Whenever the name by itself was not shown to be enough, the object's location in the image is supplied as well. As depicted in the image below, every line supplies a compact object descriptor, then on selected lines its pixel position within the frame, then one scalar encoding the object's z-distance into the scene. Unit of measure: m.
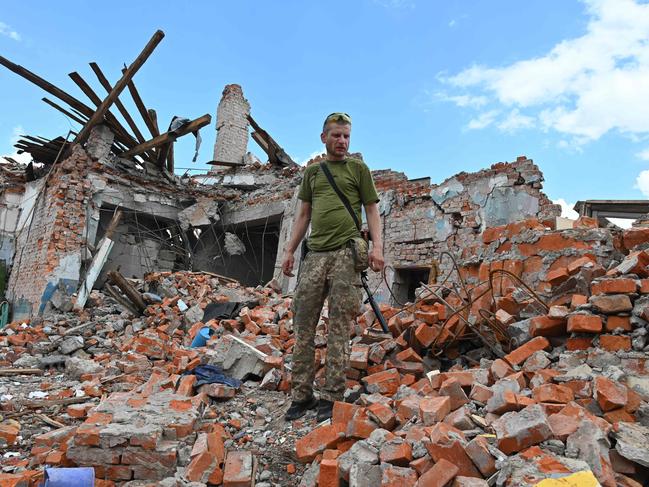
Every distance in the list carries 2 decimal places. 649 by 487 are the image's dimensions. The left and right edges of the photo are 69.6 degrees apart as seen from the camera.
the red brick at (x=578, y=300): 2.69
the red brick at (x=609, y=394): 1.95
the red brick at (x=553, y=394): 2.05
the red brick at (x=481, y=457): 1.67
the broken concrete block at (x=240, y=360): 3.62
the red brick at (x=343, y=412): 2.34
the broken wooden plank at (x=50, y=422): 3.18
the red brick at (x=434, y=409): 2.05
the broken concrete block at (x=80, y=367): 4.88
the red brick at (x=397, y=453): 1.81
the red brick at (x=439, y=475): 1.64
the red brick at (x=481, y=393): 2.22
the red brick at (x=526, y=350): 2.63
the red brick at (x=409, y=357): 3.17
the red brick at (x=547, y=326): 2.71
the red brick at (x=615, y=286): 2.52
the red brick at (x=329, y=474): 1.88
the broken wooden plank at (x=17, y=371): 4.96
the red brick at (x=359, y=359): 3.21
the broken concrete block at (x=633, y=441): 1.61
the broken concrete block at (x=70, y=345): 6.08
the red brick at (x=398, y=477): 1.71
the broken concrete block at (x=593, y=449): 1.57
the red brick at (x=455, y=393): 2.24
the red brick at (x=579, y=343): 2.53
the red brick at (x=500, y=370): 2.49
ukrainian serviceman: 2.70
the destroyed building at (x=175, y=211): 7.85
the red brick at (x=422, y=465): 1.73
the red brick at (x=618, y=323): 2.46
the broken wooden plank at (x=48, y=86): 9.67
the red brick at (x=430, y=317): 3.40
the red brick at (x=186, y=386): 3.16
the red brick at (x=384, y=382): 2.85
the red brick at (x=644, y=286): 2.49
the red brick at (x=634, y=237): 3.14
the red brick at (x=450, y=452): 1.69
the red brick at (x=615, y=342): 2.40
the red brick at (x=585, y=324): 2.51
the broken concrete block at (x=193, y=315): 6.44
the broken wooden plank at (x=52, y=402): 3.59
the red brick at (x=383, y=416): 2.18
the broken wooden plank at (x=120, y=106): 10.12
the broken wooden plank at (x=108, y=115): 9.93
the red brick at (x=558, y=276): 3.09
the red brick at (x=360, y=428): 2.13
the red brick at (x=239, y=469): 2.07
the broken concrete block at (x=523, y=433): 1.73
